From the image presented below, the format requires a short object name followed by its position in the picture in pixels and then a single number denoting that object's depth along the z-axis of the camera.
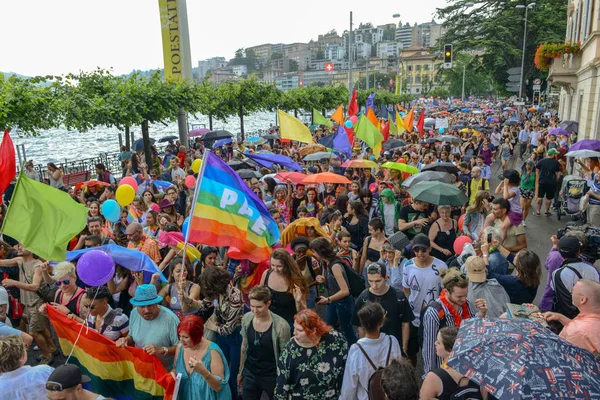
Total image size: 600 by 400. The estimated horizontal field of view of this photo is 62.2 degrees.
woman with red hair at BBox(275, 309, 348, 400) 3.56
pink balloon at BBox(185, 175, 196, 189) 10.20
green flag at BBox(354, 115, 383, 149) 13.24
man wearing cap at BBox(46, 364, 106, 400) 3.13
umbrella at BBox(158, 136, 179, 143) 23.86
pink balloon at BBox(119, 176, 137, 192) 9.14
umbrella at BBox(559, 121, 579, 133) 18.65
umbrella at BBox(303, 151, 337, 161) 12.59
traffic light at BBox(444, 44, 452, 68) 22.75
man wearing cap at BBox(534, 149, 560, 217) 11.14
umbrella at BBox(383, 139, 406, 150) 16.73
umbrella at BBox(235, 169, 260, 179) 9.59
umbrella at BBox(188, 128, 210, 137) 23.83
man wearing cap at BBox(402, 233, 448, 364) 4.96
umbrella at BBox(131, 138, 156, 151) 20.36
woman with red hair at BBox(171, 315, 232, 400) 3.68
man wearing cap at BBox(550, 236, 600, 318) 4.53
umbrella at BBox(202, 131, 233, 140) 19.83
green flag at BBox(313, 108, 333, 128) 17.19
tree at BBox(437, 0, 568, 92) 41.75
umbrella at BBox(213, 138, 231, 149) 18.70
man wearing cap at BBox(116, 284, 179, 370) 4.18
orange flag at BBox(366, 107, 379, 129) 15.01
